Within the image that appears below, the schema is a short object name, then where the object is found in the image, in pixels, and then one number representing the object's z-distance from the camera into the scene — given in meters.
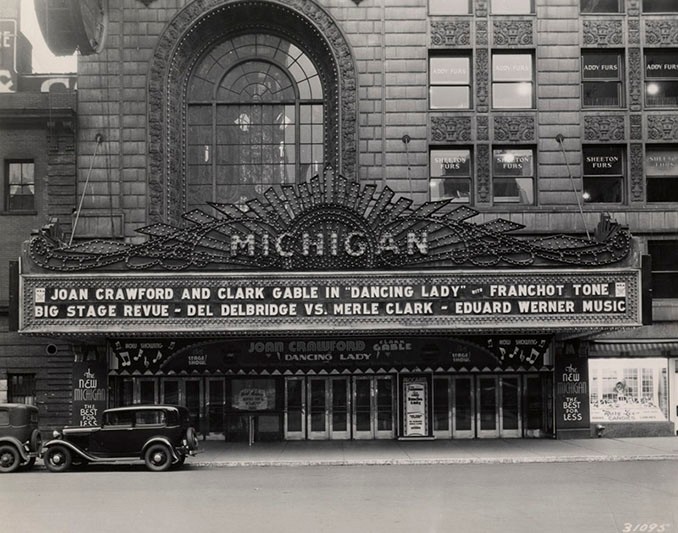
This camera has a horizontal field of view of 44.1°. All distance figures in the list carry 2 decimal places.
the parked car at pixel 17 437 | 21.59
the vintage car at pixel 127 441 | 21.17
